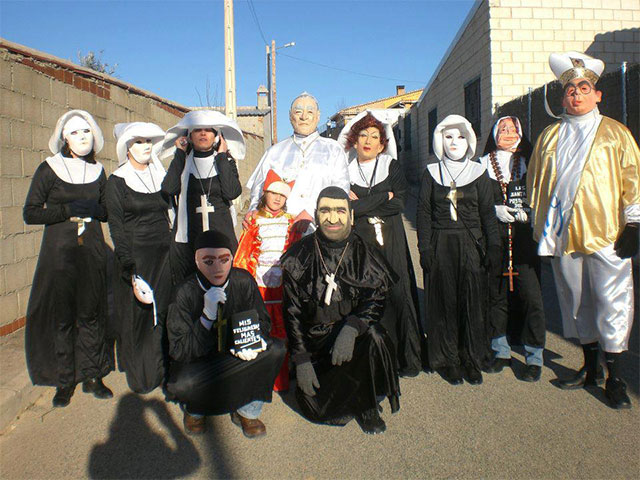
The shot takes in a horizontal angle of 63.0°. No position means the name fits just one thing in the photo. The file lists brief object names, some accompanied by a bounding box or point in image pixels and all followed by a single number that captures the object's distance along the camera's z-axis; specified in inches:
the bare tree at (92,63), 1009.2
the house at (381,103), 1700.3
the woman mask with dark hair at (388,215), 161.6
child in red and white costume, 149.5
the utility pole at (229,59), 499.5
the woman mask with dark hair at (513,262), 157.6
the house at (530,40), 480.7
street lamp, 1116.9
